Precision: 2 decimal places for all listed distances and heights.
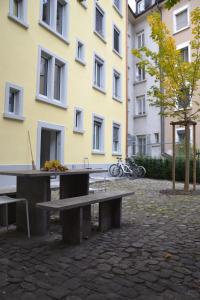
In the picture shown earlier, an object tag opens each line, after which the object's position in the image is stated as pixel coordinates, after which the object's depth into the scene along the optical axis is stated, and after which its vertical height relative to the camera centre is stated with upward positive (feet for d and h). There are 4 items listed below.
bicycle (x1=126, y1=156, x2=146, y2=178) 58.13 -1.34
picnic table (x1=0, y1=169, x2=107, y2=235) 15.31 -1.81
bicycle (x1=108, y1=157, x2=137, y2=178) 55.16 -1.49
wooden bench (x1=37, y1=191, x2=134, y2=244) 13.07 -2.59
